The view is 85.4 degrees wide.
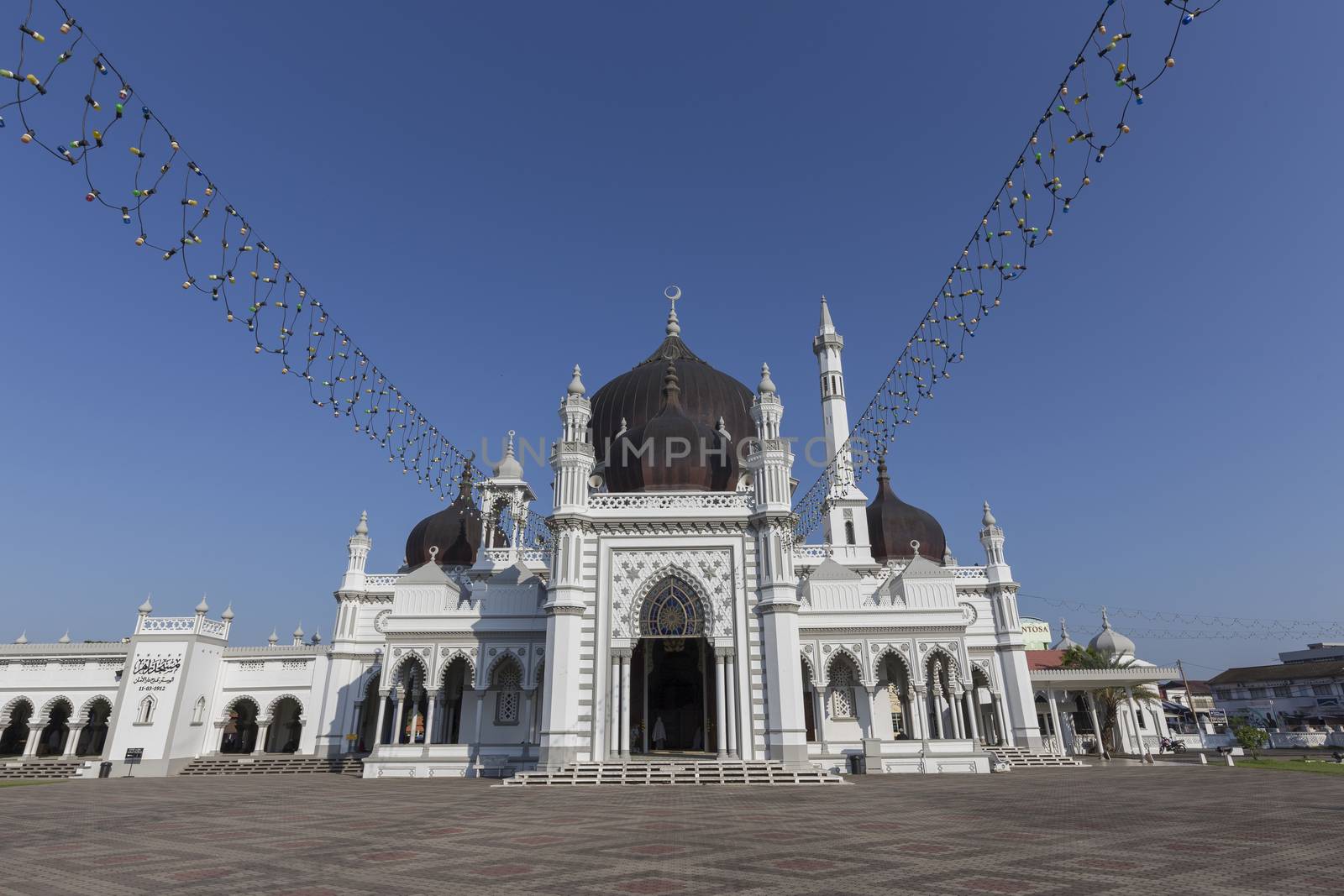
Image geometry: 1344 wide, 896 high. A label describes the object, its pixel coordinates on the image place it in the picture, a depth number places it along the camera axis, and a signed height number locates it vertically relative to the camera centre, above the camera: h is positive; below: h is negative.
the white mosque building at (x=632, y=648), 23.11 +3.06
